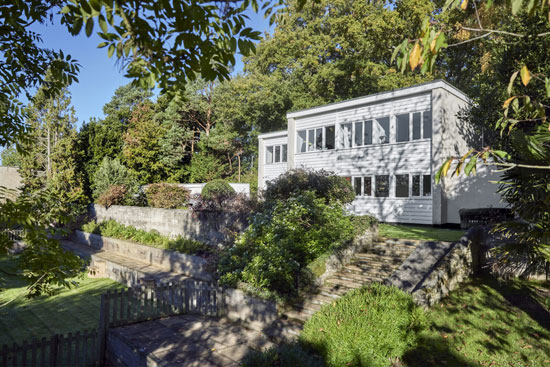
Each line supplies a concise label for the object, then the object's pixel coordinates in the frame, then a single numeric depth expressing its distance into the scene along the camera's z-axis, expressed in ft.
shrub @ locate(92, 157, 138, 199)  84.69
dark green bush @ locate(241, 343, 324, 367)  17.96
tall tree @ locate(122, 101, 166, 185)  103.40
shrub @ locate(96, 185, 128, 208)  77.15
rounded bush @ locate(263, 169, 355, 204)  45.27
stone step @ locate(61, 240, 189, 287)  43.98
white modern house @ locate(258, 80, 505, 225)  58.95
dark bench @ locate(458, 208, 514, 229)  43.32
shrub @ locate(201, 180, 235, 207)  54.57
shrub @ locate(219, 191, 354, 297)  31.42
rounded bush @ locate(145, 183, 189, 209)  69.87
